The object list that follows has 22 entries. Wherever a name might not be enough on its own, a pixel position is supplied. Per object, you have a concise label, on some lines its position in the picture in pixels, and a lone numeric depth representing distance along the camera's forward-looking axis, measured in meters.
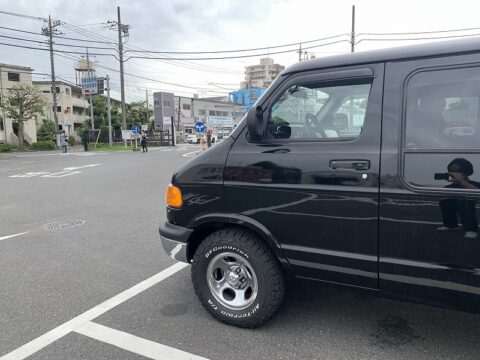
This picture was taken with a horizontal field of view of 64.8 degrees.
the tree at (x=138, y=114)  58.16
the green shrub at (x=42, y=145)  36.28
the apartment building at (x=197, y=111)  46.25
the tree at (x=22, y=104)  32.97
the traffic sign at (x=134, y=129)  36.54
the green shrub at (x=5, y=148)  31.74
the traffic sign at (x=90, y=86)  38.53
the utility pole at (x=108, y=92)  35.16
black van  2.20
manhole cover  6.28
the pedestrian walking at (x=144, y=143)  29.61
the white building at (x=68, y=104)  53.41
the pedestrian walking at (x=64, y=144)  29.71
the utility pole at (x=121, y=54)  35.33
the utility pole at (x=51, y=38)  35.72
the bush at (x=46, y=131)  44.12
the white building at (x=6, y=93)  39.72
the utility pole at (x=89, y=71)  49.35
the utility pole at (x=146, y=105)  61.00
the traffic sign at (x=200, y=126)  26.78
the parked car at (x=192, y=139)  54.88
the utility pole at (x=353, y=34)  30.56
